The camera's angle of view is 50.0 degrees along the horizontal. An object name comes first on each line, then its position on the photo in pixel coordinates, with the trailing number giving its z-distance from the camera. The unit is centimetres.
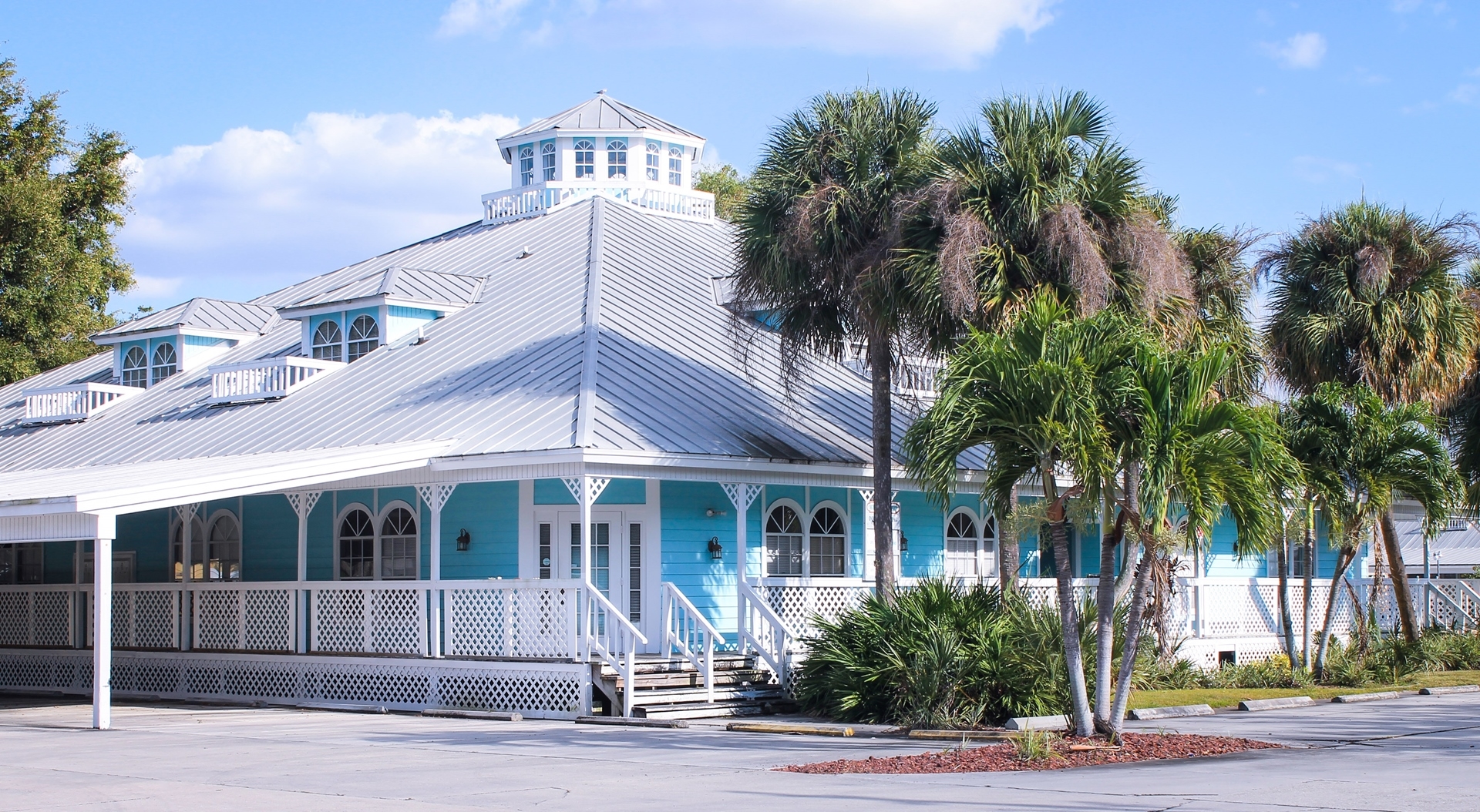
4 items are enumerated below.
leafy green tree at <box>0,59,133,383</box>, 3766
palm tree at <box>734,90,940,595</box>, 1947
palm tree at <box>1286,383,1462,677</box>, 2056
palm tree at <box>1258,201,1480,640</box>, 2356
